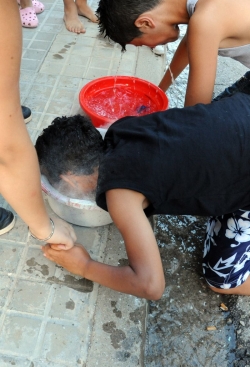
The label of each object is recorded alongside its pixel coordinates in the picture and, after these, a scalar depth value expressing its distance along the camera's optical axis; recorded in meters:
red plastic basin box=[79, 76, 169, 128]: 2.42
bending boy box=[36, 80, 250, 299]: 1.40
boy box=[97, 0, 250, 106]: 1.77
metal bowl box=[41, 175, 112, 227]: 1.62
